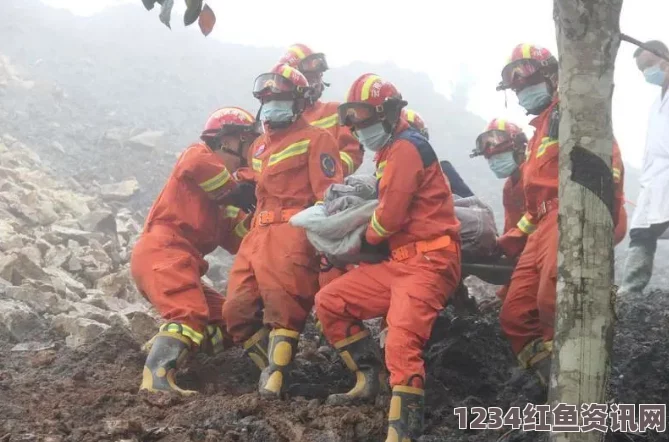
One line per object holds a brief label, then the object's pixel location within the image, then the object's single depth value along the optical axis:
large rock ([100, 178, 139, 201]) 13.62
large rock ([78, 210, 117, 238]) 10.00
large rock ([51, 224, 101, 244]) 8.91
